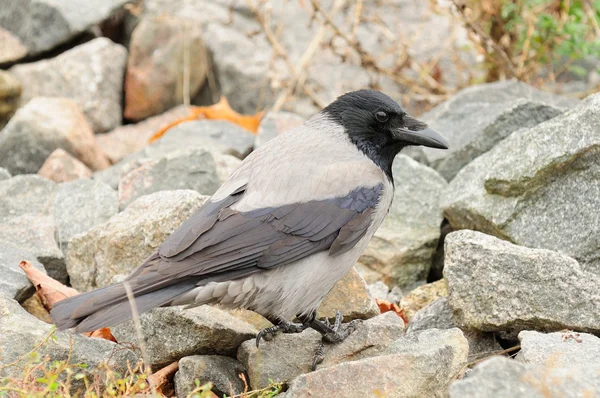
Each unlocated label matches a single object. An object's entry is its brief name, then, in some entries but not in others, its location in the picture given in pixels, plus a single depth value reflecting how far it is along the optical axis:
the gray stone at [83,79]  17.45
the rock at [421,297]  10.55
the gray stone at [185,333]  8.66
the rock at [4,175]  13.36
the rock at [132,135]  16.86
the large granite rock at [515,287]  8.62
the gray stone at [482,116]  12.78
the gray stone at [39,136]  14.60
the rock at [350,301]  9.84
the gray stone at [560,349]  7.71
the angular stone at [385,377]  7.45
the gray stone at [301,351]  8.48
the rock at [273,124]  14.70
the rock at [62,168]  14.11
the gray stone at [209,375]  8.27
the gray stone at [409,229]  11.62
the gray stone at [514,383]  5.64
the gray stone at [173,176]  12.43
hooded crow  8.06
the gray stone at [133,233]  9.95
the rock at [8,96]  16.52
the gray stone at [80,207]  12.06
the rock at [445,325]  9.25
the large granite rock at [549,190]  9.99
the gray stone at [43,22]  17.89
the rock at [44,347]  8.20
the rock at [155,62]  18.17
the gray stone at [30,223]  11.02
